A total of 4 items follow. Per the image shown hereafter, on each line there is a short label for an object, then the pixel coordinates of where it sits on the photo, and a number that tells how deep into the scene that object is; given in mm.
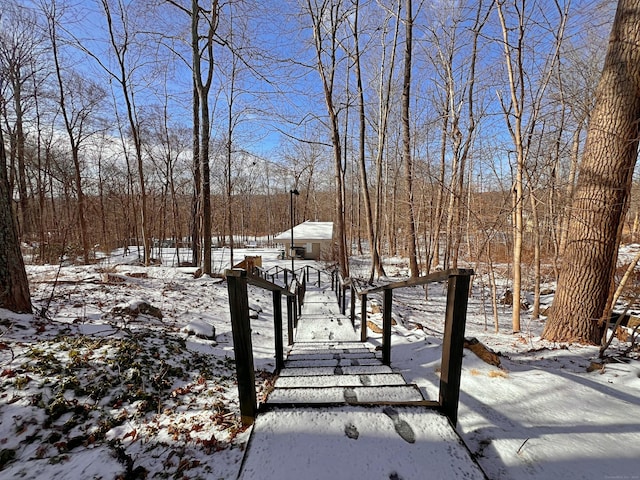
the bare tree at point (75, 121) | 13359
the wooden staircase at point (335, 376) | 1817
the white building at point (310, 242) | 25547
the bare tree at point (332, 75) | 9512
